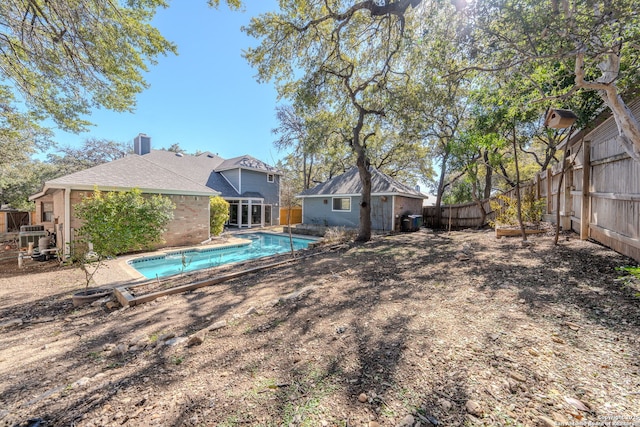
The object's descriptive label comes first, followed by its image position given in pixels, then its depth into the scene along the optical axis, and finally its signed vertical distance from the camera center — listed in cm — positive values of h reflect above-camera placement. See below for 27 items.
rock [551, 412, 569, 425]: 145 -125
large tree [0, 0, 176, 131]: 596 +442
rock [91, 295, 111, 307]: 501 -184
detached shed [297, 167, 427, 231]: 1488 +59
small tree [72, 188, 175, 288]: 555 -30
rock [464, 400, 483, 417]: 157 -130
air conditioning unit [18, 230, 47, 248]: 972 -94
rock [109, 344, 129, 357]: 289 -165
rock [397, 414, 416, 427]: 154 -134
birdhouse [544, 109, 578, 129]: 482 +181
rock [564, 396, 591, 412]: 152 -124
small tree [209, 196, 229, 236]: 1356 -16
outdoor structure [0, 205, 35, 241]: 1583 -38
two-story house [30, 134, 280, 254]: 906 +116
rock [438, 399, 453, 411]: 164 -132
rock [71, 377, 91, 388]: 229 -161
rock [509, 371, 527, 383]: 182 -125
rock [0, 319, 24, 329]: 408 -185
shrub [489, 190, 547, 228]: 810 -1
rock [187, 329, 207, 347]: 288 -151
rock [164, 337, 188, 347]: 295 -158
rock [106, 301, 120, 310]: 487 -185
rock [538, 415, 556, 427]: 143 -125
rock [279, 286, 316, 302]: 403 -141
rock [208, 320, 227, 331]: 324 -152
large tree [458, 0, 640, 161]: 391 +304
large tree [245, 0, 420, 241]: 807 +593
